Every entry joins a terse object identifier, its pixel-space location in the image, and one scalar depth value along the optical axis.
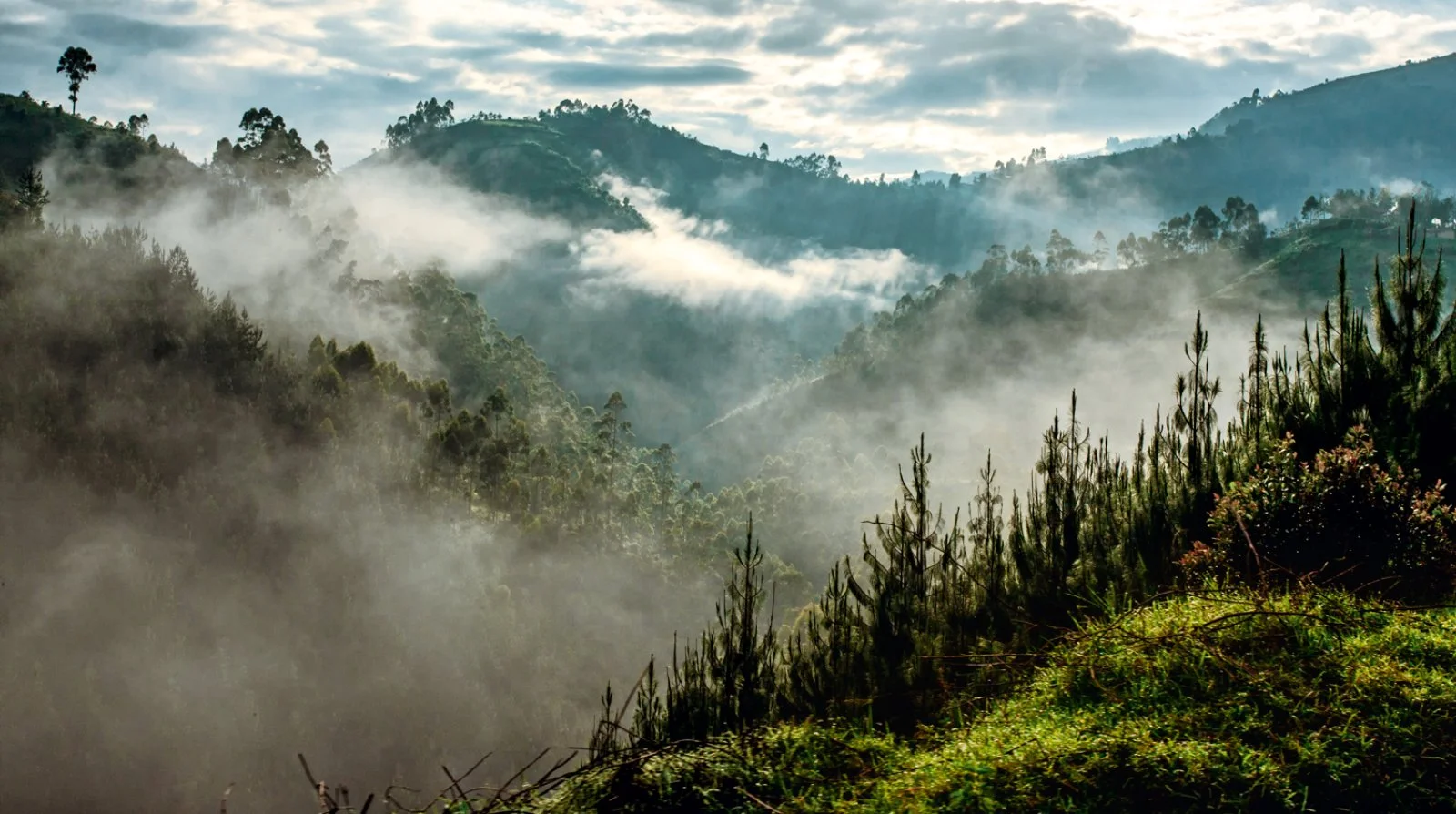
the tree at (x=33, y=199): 80.29
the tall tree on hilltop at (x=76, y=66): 106.50
